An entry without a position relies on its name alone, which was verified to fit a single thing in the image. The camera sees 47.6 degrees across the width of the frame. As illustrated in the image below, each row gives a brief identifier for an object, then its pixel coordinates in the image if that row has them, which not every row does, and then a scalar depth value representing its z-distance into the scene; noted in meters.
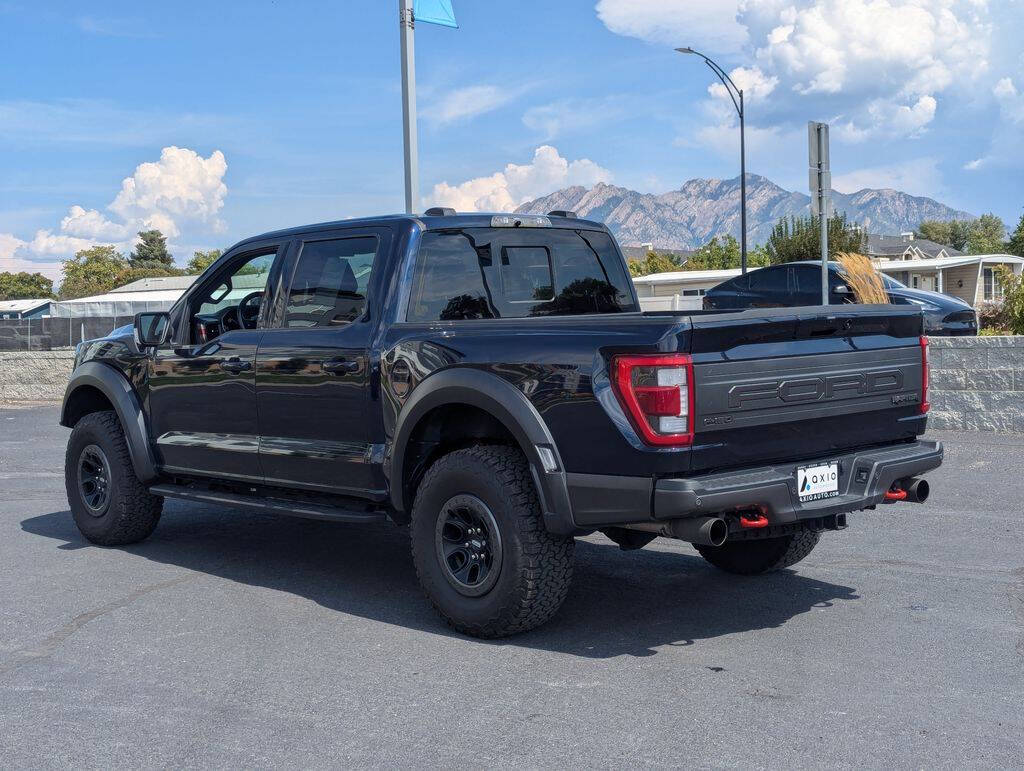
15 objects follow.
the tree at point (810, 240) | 44.00
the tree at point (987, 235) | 118.90
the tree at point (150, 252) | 134.00
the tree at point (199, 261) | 110.46
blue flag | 13.48
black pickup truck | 4.64
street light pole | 30.60
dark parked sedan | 16.19
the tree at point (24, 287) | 133.12
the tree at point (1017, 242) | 79.75
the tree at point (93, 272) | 119.19
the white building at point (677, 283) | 51.22
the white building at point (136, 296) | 43.92
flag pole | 13.28
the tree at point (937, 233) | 146.00
